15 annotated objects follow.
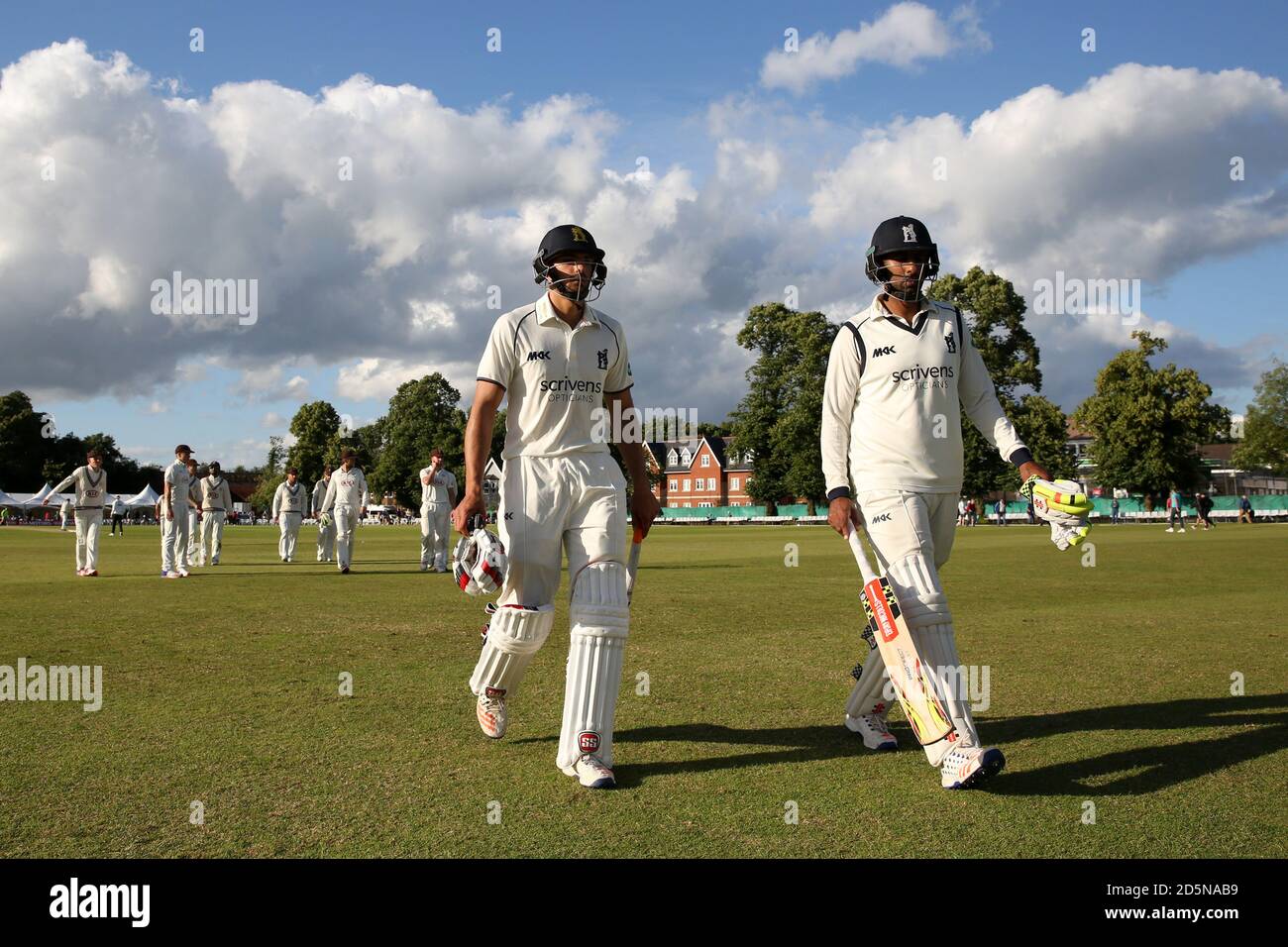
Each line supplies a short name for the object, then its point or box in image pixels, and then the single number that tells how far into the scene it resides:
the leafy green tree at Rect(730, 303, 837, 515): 76.31
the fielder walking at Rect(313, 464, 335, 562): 25.04
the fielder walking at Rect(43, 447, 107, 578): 19.41
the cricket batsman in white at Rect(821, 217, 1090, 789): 5.35
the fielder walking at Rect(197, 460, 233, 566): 23.14
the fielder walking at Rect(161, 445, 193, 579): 19.25
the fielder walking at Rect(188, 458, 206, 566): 20.85
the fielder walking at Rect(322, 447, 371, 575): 20.81
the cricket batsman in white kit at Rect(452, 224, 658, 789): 5.21
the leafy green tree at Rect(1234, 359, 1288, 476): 91.44
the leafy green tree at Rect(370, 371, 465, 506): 99.50
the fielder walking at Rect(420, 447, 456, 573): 20.86
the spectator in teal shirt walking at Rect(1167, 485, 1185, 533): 49.75
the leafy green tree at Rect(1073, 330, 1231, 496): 75.62
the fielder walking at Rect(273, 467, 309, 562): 25.66
